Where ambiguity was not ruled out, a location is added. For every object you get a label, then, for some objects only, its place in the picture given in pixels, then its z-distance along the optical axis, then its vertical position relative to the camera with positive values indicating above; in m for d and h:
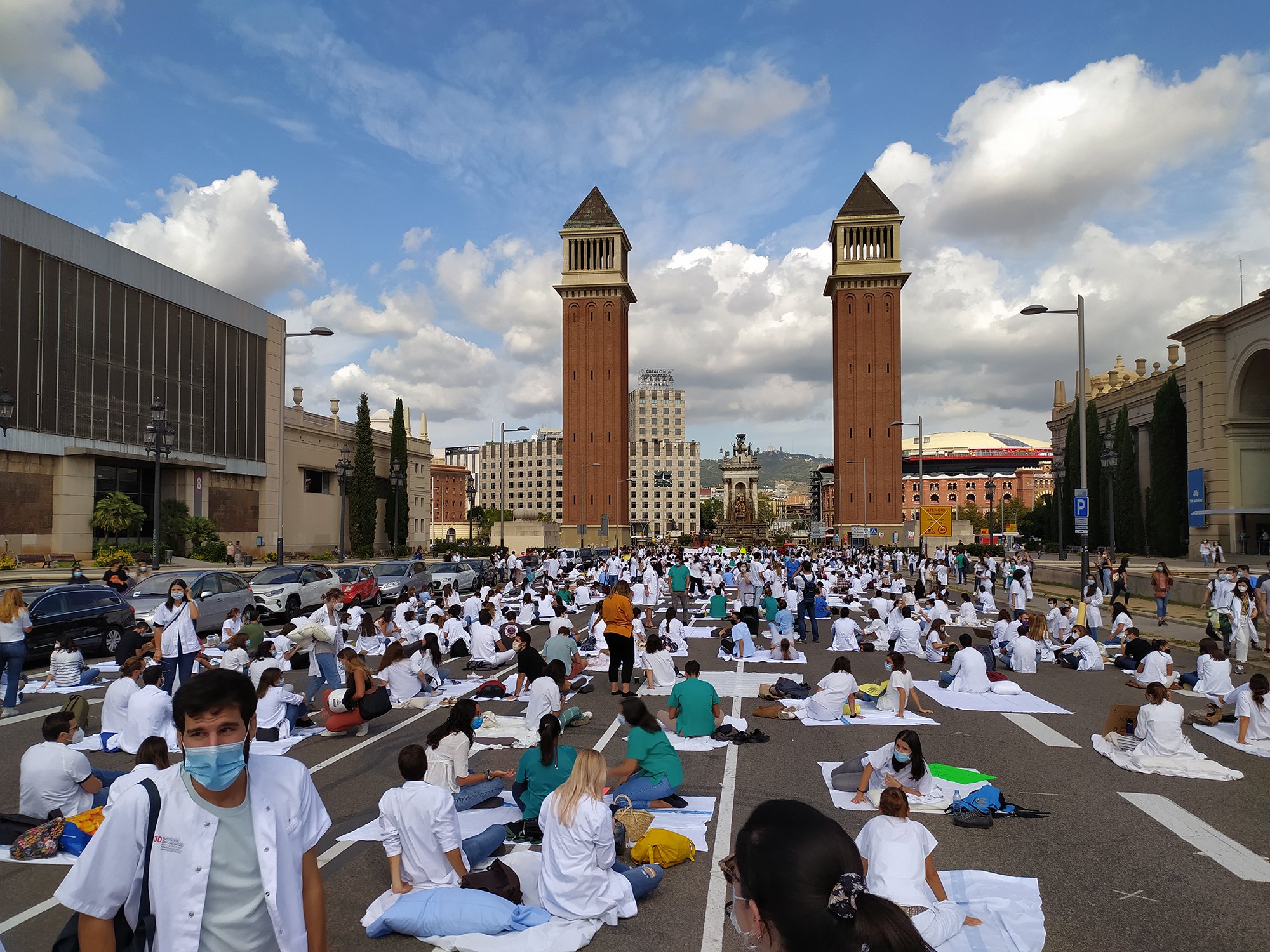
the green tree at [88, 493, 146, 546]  39.06 -0.47
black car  16.42 -2.33
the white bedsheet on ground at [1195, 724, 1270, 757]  9.90 -2.93
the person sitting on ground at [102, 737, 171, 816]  6.16 -1.92
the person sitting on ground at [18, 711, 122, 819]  6.81 -2.25
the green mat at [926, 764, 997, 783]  8.69 -2.86
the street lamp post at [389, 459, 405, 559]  44.61 +1.55
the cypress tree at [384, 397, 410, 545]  68.69 +3.30
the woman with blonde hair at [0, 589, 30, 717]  11.48 -1.88
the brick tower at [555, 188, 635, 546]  91.56 +15.42
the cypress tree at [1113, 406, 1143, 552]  56.50 +0.78
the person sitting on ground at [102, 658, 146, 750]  9.84 -2.39
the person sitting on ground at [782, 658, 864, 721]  11.46 -2.67
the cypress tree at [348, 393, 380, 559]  64.81 +0.97
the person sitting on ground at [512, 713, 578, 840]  6.92 -2.26
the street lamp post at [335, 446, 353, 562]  37.91 +1.74
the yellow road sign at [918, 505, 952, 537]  43.88 -0.78
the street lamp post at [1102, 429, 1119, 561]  32.03 +1.80
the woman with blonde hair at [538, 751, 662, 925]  5.44 -2.36
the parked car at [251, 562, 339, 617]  22.45 -2.34
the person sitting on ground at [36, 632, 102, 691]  13.79 -2.71
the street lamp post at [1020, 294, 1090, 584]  23.65 +4.57
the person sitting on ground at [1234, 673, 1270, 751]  10.09 -2.54
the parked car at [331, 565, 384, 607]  25.83 -2.59
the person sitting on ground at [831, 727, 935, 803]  7.26 -2.49
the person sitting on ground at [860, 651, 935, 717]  11.74 -2.70
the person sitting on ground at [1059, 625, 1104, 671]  16.20 -2.96
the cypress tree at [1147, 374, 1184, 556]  49.50 +2.08
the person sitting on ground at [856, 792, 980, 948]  4.77 -2.14
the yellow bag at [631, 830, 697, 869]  6.34 -2.65
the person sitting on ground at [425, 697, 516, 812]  7.21 -2.30
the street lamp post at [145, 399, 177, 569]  27.88 +2.57
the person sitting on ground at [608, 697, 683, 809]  7.61 -2.42
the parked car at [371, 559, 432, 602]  29.22 -2.59
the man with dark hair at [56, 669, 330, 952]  2.60 -1.13
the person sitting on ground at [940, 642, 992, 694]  13.54 -2.73
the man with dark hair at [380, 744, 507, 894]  5.63 -2.27
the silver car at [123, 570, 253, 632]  18.93 -2.13
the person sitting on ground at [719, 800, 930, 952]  1.96 -0.95
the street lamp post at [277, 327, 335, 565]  56.75 +4.51
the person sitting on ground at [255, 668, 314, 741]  10.42 -2.64
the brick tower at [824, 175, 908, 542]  87.00 +17.96
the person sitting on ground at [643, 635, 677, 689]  13.86 -2.75
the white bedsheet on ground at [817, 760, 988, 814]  7.76 -2.83
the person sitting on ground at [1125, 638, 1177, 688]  12.45 -2.42
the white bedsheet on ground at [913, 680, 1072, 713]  12.59 -3.08
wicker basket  6.62 -2.56
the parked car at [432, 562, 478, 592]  31.41 -2.75
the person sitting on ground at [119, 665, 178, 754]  9.39 -2.42
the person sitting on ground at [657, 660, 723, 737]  10.05 -2.46
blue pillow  5.22 -2.61
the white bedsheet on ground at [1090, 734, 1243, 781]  8.90 -2.87
